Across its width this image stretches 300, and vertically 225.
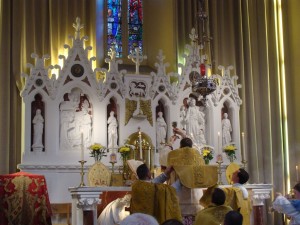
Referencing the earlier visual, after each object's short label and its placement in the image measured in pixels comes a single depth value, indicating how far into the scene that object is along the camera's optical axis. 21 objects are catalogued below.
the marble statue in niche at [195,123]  12.02
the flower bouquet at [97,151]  10.16
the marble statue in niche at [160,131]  11.83
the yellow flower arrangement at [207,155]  11.09
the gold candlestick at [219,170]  10.77
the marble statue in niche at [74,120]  11.23
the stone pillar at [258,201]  10.49
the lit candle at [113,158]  10.02
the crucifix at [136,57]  11.98
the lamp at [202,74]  9.49
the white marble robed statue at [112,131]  11.44
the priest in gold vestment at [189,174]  7.54
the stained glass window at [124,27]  13.56
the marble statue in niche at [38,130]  10.91
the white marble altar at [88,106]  11.00
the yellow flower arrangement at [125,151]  9.98
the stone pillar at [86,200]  8.76
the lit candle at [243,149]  12.44
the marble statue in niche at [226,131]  12.31
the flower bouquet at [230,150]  11.22
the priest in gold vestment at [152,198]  7.05
